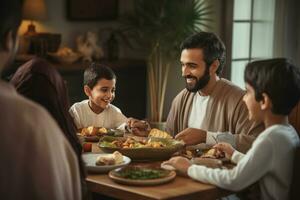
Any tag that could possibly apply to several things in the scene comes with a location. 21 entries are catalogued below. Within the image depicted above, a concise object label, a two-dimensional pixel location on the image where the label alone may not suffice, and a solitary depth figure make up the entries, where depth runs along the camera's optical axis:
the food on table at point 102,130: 2.98
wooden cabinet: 5.29
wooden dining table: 2.04
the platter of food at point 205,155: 2.33
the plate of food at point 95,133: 2.93
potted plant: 5.77
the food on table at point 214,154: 2.48
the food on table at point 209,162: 2.32
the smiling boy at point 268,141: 2.12
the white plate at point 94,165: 2.30
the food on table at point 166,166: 2.31
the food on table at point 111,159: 2.34
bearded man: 2.96
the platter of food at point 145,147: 2.49
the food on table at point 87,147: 2.66
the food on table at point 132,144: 2.55
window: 6.35
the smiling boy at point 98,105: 3.26
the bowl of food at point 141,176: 2.12
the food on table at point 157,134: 2.80
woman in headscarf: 2.08
